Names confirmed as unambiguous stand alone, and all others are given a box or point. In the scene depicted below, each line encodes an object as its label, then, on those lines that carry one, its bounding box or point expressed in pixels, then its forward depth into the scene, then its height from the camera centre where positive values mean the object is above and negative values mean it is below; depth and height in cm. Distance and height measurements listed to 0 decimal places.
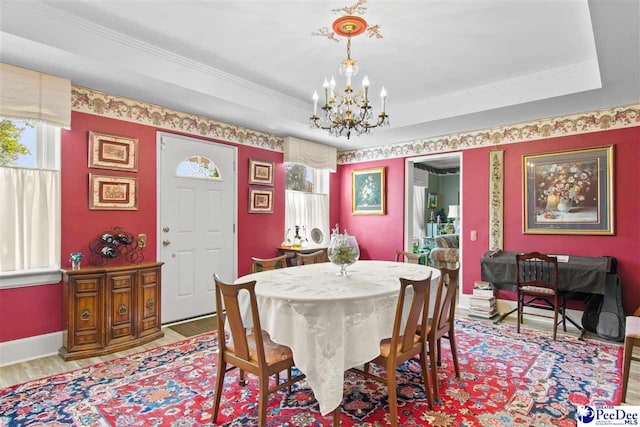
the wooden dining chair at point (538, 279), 365 -68
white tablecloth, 200 -64
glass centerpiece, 274 -25
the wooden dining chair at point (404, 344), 209 -83
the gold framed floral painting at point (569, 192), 402 +32
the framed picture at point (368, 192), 598 +47
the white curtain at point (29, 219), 308 -1
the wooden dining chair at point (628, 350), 240 -93
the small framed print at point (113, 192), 354 +27
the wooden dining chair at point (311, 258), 372 -44
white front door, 414 -3
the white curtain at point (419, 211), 923 +19
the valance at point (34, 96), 292 +108
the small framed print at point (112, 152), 354 +70
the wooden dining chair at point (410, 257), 404 -46
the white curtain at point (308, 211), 565 +12
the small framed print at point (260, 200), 502 +27
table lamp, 893 +11
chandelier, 259 +98
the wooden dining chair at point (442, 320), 245 -78
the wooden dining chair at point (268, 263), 327 -44
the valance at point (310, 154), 536 +106
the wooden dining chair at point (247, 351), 195 -82
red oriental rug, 222 -128
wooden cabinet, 314 -87
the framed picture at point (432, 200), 974 +52
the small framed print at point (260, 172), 500 +68
